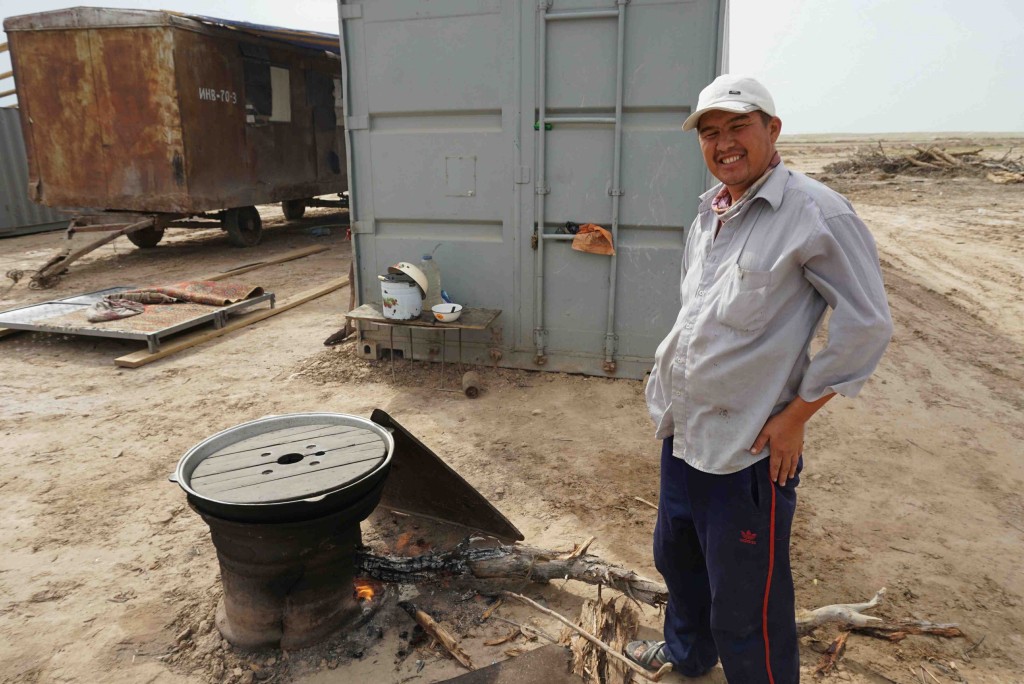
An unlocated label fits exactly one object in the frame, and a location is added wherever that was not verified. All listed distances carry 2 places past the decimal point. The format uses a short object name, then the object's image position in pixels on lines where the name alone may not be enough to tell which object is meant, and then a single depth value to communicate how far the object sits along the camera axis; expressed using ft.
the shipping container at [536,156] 15.37
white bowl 16.39
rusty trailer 29.66
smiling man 5.57
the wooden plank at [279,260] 29.55
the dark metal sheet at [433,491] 10.14
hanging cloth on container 16.26
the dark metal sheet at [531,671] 7.91
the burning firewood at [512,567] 9.18
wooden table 16.33
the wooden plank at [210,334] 18.86
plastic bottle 17.25
